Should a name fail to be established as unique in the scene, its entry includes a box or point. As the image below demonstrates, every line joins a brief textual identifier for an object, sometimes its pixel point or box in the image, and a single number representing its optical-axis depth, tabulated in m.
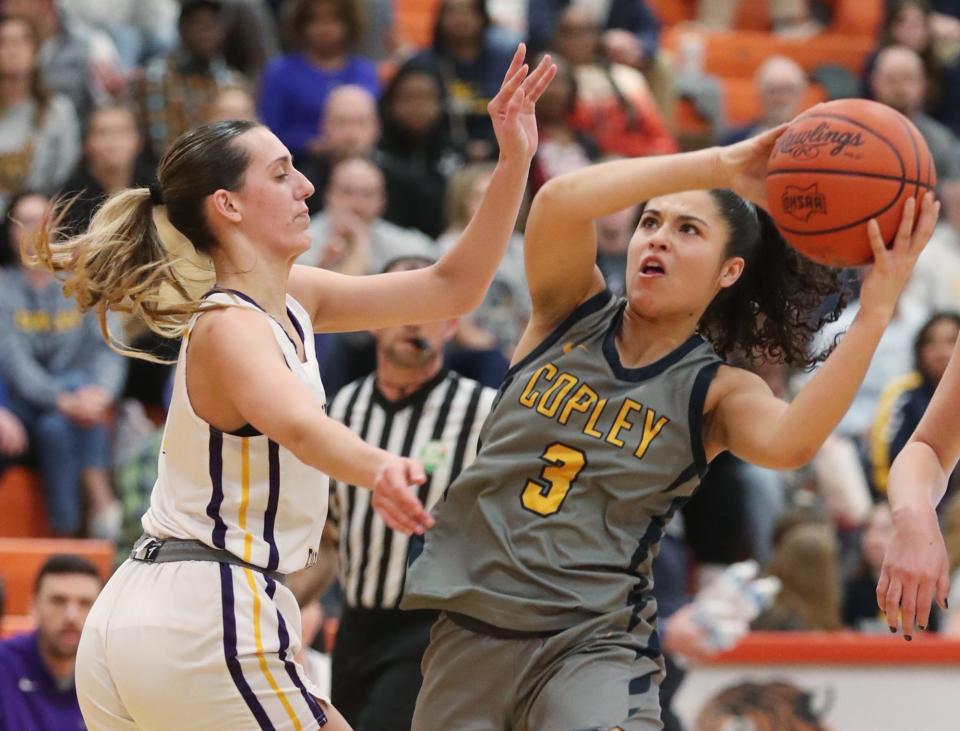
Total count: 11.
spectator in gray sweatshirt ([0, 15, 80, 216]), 16.91
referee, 9.99
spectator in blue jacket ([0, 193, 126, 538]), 14.87
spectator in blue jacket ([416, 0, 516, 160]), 18.83
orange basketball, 7.24
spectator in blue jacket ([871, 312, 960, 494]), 15.79
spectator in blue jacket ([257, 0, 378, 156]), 18.12
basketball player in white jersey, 6.63
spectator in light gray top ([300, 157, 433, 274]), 15.55
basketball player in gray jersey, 7.30
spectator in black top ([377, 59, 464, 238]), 17.48
